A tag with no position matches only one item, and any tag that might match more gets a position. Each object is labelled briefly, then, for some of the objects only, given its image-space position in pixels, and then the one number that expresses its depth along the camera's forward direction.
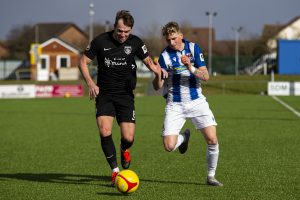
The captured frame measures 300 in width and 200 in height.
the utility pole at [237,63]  76.82
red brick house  69.69
